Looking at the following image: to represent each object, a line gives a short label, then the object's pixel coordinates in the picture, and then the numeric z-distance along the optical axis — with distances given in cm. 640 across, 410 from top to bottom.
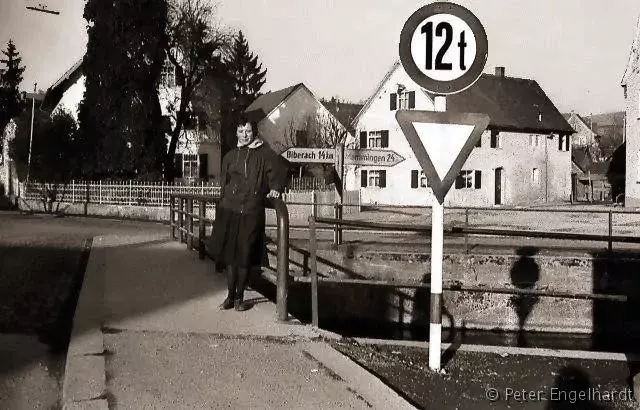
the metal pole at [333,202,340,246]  1549
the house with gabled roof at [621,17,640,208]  3628
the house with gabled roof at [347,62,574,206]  4666
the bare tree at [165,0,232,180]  3538
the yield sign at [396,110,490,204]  529
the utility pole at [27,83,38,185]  2916
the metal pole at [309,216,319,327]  666
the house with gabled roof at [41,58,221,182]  4256
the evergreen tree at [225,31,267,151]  7219
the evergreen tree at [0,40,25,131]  3994
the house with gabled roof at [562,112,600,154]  11362
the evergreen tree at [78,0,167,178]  3189
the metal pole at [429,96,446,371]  539
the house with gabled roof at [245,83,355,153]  5038
